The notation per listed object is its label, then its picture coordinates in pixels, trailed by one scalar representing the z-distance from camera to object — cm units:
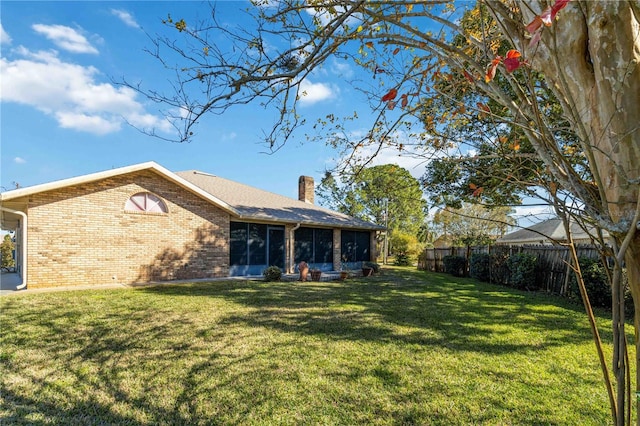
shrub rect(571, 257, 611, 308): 853
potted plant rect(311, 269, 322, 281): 1455
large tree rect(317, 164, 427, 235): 3459
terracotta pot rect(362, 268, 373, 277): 1680
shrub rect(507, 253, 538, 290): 1185
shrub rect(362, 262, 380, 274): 1736
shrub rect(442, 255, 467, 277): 1773
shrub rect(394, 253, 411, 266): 2822
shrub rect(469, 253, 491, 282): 1493
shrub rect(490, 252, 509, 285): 1374
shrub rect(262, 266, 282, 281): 1355
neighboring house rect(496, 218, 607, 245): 2219
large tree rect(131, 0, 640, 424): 138
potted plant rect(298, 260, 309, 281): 1403
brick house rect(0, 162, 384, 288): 1030
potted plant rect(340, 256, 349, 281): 1852
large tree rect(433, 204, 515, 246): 2777
